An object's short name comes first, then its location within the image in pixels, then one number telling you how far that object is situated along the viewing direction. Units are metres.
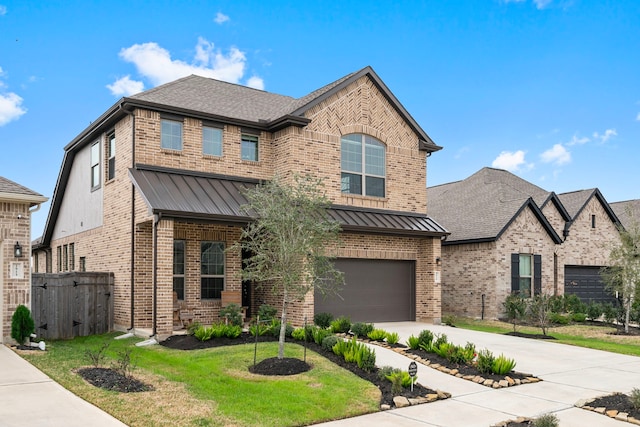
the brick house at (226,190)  17.50
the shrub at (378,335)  15.60
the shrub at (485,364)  11.94
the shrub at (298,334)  14.73
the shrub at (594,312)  25.17
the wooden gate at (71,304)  16.28
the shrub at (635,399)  9.49
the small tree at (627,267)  22.44
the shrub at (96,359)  11.27
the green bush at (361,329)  16.16
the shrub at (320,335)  14.03
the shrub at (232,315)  17.20
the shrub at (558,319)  23.51
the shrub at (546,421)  7.94
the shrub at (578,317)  24.28
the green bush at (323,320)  18.00
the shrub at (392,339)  14.98
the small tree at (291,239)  12.14
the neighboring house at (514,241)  25.39
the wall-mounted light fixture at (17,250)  14.77
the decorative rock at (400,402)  9.66
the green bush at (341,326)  16.64
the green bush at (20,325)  14.12
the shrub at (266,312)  17.64
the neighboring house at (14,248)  14.62
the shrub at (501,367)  11.85
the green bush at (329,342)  13.32
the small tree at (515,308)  23.78
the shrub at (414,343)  14.26
